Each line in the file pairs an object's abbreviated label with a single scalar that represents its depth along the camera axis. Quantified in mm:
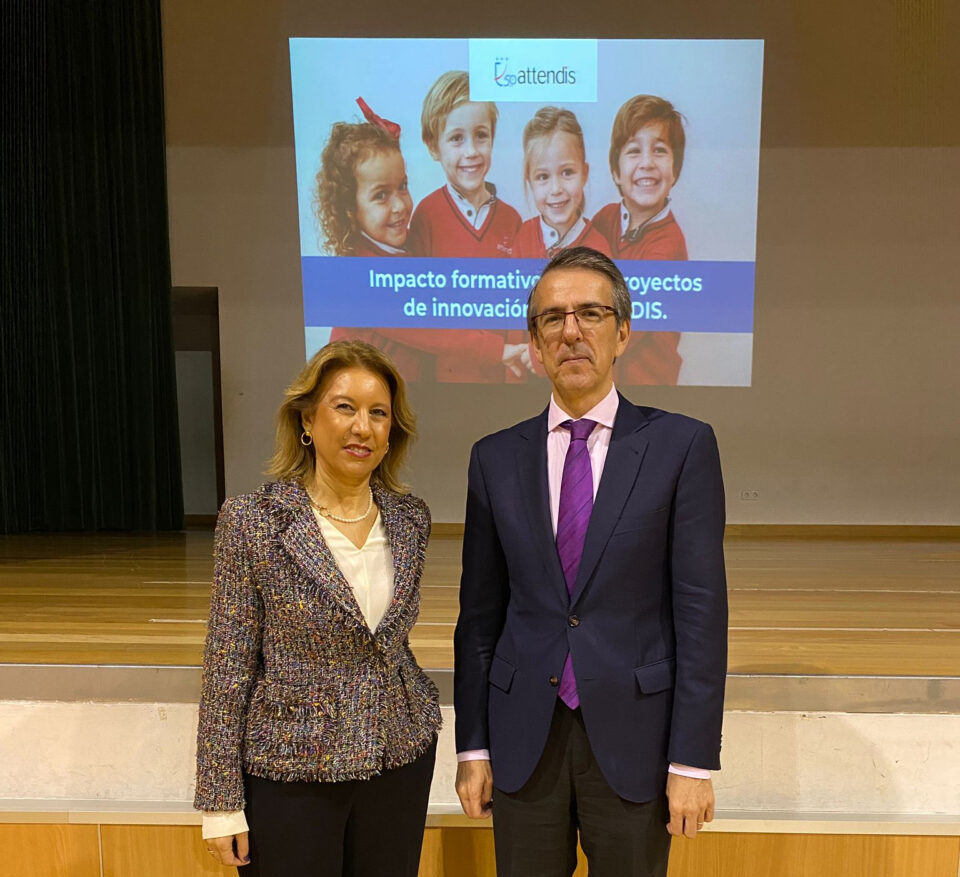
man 1312
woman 1315
